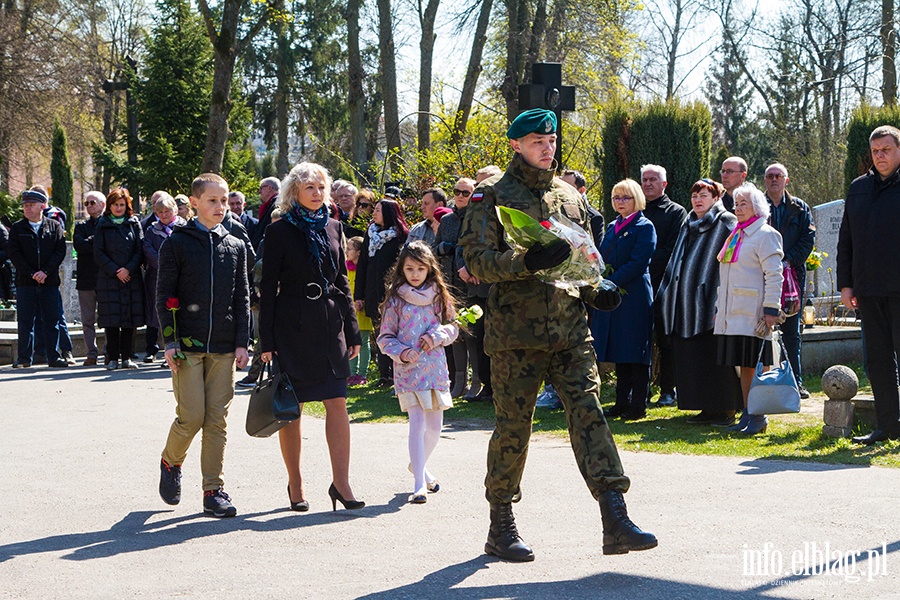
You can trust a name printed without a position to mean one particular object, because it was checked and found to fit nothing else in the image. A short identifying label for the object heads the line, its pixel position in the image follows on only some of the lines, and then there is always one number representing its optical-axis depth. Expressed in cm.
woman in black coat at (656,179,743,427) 974
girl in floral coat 725
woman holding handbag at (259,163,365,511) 655
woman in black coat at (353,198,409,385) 1213
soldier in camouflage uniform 523
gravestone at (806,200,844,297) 2102
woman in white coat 919
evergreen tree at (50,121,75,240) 4347
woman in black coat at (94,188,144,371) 1486
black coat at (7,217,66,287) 1530
